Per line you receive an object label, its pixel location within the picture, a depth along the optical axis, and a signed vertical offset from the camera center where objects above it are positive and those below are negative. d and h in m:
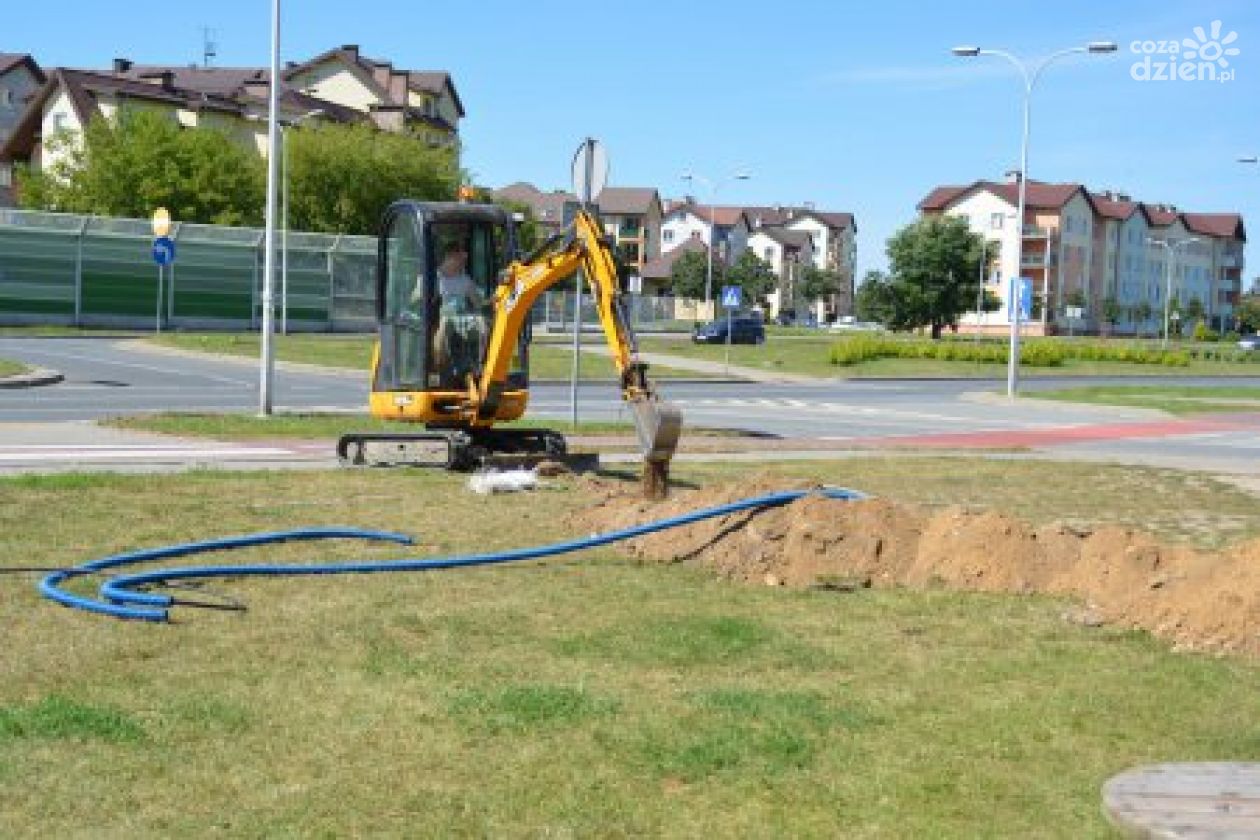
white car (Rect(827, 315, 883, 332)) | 121.19 +0.52
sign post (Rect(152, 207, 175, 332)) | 34.94 +1.21
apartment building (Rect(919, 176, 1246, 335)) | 118.69 +7.73
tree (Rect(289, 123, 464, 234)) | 72.06 +6.57
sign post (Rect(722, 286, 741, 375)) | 45.56 +0.88
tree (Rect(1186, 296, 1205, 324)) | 134.62 +3.22
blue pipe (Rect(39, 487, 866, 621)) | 7.56 -1.51
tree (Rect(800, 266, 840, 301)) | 140.00 +4.34
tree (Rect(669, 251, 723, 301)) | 121.81 +4.03
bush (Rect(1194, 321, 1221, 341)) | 115.39 +0.94
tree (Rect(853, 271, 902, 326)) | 83.69 +1.95
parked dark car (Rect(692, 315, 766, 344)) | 65.88 -0.25
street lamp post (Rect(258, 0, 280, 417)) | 21.11 +0.70
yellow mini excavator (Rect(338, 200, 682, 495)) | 14.60 -0.23
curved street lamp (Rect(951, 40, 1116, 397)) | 36.06 +1.26
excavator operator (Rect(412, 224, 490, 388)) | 14.91 -0.04
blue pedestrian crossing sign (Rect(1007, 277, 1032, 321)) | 40.88 +1.18
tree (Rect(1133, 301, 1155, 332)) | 128.75 +2.65
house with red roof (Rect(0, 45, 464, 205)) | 77.25 +11.87
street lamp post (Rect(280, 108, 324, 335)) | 43.87 +0.18
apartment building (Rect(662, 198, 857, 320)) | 151.62 +9.55
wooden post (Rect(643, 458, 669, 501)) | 11.67 -1.23
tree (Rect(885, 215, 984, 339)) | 81.00 +3.58
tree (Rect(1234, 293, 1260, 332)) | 150.62 +3.25
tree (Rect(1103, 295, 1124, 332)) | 119.94 +2.57
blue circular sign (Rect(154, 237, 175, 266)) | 34.91 +1.19
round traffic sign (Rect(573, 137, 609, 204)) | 15.87 +1.62
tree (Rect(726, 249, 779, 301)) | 119.56 +4.09
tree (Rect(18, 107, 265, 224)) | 65.75 +5.62
